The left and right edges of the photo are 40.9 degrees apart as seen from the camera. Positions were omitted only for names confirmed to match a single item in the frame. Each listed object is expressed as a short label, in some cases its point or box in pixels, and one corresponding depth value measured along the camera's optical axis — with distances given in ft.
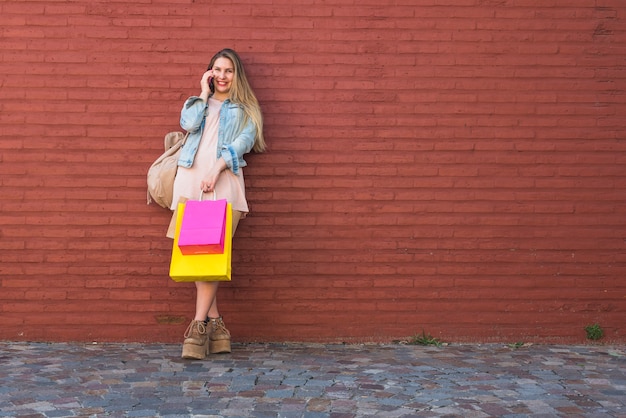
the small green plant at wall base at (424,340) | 21.20
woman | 19.62
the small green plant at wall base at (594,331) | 21.27
